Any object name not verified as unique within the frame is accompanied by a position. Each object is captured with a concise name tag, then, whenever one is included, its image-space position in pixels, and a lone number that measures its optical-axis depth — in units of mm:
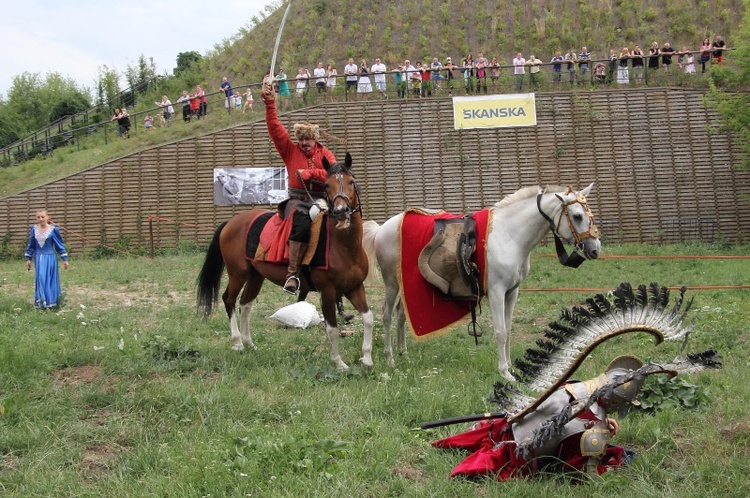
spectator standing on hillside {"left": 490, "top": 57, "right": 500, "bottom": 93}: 24875
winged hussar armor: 3873
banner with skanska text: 24719
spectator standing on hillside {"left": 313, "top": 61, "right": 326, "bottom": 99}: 25297
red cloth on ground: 4371
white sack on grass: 10424
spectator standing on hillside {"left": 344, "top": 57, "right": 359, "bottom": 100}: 25375
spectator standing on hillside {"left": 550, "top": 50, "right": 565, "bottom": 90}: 25395
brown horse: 7543
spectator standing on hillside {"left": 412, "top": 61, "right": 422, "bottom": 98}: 25188
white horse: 7867
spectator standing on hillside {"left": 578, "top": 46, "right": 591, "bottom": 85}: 25516
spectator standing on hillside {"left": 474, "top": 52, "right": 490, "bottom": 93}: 24750
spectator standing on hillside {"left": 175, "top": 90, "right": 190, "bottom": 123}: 26484
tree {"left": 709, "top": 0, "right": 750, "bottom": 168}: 22422
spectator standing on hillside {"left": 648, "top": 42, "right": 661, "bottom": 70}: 24912
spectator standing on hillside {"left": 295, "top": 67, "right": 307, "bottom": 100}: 25141
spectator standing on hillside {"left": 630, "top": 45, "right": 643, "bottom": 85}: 25266
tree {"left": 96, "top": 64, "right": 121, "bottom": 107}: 52469
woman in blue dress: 11880
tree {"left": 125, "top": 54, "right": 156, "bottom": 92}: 49750
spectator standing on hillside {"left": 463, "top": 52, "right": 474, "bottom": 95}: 25047
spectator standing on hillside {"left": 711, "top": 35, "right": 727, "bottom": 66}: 24828
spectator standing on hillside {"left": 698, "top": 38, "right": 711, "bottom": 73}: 25016
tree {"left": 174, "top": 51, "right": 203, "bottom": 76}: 49244
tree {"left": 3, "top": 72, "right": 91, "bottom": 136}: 48125
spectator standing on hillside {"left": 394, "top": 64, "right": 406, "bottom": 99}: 25281
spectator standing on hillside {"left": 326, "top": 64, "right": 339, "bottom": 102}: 25359
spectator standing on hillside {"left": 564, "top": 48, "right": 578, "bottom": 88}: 25531
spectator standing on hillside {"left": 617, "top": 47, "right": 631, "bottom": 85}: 25123
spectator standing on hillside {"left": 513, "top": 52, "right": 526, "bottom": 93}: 25188
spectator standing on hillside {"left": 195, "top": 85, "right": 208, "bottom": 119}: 26391
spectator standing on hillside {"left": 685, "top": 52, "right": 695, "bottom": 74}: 25188
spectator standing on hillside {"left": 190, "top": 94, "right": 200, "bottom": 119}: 26689
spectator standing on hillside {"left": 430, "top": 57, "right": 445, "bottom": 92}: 25331
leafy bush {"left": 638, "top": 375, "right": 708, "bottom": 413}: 5699
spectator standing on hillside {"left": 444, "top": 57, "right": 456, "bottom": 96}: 25233
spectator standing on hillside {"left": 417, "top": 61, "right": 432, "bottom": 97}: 25359
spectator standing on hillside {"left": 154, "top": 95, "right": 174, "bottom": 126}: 27156
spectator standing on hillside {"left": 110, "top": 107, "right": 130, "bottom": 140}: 27122
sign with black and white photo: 24156
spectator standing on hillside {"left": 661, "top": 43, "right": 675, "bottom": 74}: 24891
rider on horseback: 8039
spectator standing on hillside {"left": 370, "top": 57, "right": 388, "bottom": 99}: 25284
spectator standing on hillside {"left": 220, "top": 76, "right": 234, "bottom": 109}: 25306
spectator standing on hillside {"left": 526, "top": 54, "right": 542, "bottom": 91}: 25417
